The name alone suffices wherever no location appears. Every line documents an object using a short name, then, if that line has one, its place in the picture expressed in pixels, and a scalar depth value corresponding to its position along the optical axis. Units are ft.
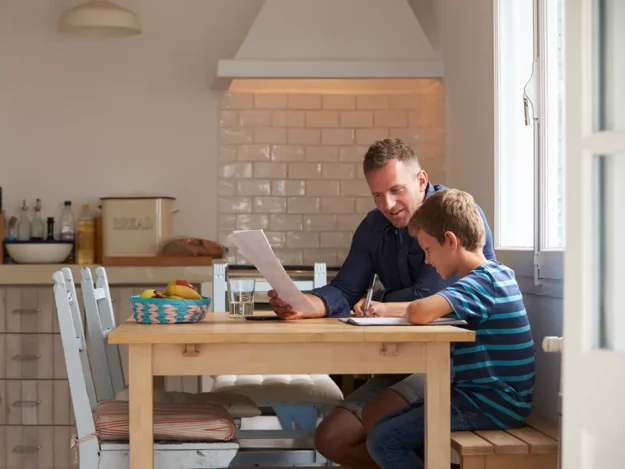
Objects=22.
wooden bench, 8.50
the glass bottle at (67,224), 17.21
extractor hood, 15.72
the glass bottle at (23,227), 17.46
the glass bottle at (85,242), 16.99
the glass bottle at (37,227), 17.47
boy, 9.00
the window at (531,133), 10.75
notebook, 8.84
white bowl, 16.44
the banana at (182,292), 9.65
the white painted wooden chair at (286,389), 11.74
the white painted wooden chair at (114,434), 9.04
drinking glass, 10.23
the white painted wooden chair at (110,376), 10.62
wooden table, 8.29
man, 10.11
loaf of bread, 16.43
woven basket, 9.26
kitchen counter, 15.89
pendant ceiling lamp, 15.56
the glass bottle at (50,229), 17.19
